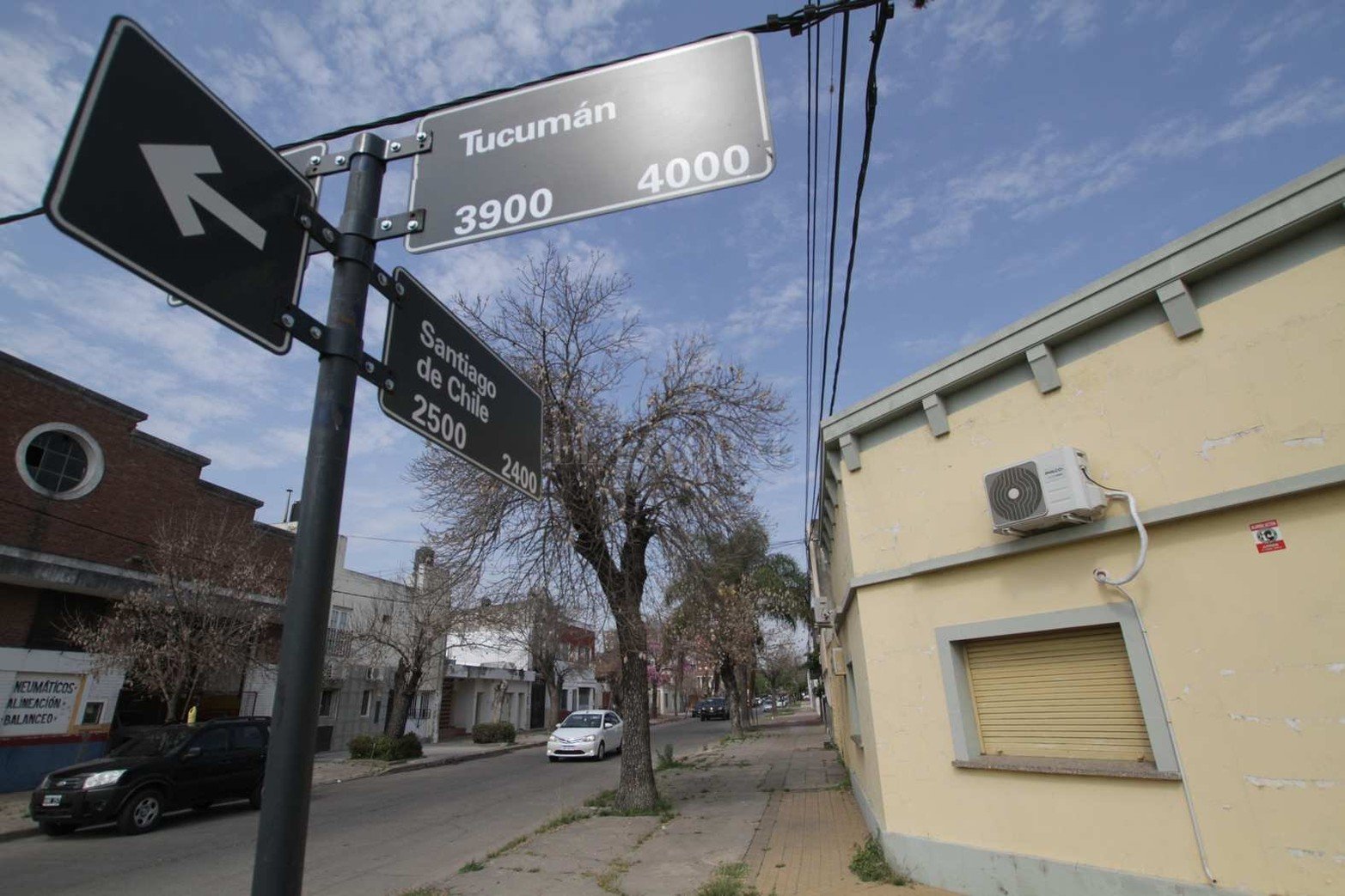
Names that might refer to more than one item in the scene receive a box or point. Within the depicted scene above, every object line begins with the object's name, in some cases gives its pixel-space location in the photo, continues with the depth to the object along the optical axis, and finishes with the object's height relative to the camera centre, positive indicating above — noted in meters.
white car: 22.06 -0.88
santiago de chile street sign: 2.67 +1.25
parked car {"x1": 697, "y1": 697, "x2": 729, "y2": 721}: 51.81 -0.63
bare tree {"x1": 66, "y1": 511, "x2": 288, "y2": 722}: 14.11 +2.02
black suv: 10.44 -0.77
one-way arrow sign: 1.89 +1.51
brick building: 15.02 +4.01
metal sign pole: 2.01 +0.40
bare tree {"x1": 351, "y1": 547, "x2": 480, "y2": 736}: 21.30 +2.40
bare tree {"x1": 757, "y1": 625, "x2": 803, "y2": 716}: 42.41 +2.79
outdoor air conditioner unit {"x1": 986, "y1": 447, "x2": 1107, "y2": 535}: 5.43 +1.43
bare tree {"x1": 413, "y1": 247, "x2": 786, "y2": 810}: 10.96 +3.24
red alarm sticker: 4.69 +0.87
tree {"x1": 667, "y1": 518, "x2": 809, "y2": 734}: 11.96 +2.53
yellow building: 4.55 +0.70
